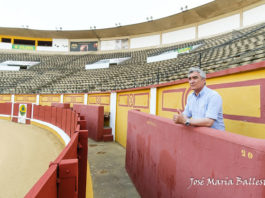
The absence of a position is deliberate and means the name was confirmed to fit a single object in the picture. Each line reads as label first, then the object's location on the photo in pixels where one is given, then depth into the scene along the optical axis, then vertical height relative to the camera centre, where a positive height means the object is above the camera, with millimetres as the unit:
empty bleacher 10125 +2354
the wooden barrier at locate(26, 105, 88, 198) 972 -550
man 1580 -30
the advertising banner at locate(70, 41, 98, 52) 23952 +7644
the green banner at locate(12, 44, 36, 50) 23909 +7341
